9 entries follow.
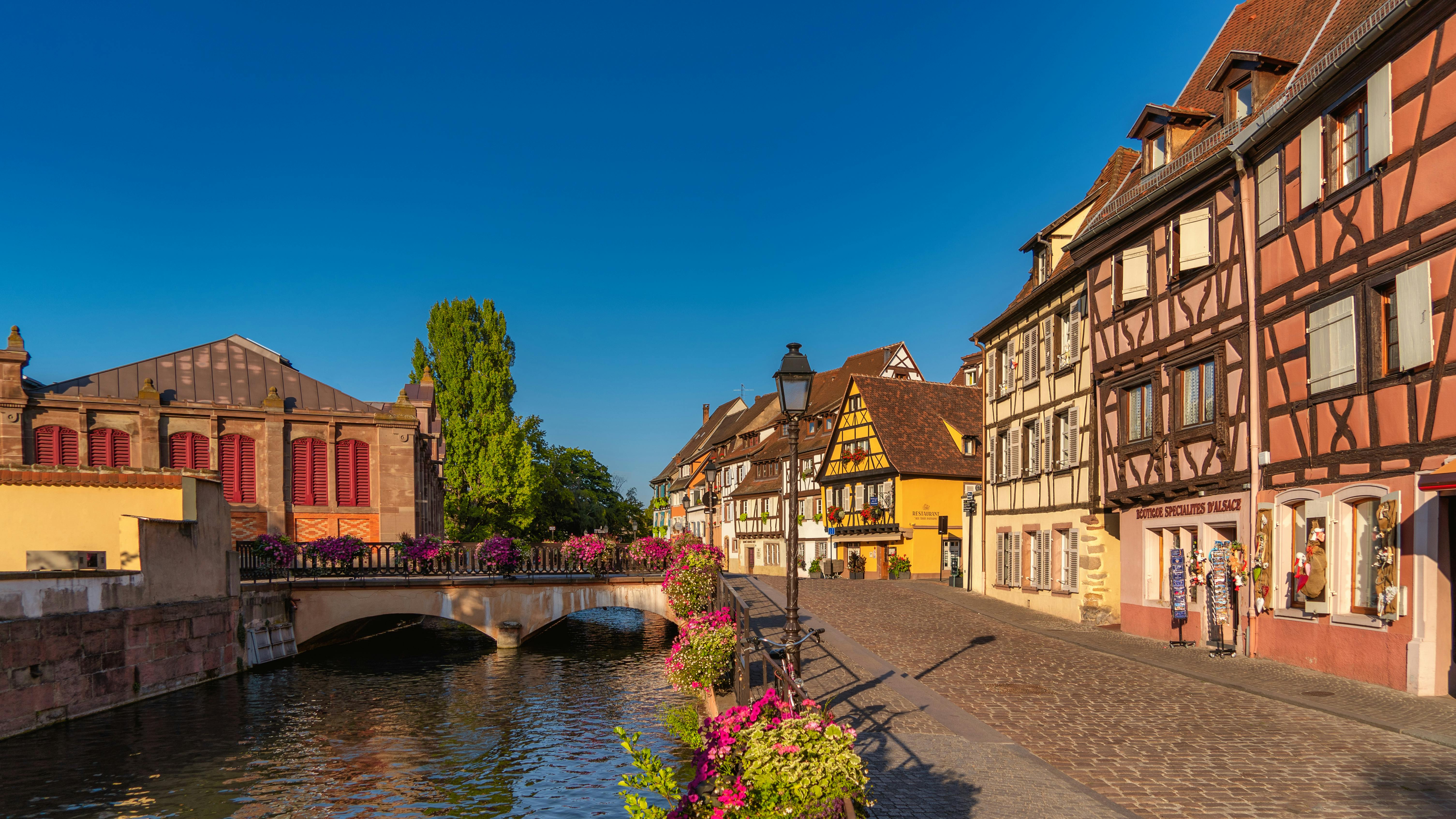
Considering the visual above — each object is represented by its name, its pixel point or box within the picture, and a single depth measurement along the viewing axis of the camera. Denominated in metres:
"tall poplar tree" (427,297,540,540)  47.31
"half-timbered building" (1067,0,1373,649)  16.62
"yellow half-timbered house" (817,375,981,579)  39.50
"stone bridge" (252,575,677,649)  25.16
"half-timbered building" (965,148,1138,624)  22.56
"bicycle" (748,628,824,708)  6.24
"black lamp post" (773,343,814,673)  10.93
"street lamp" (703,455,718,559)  25.22
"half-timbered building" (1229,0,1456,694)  11.91
